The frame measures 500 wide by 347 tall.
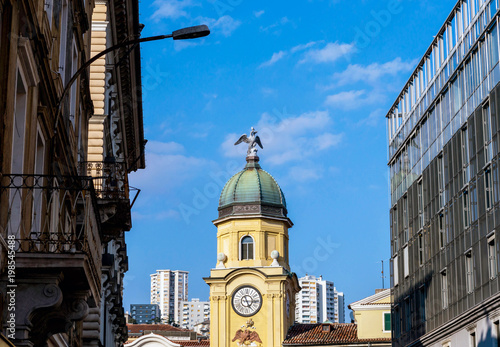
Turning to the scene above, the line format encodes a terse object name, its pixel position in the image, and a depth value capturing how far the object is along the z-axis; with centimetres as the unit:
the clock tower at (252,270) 7600
